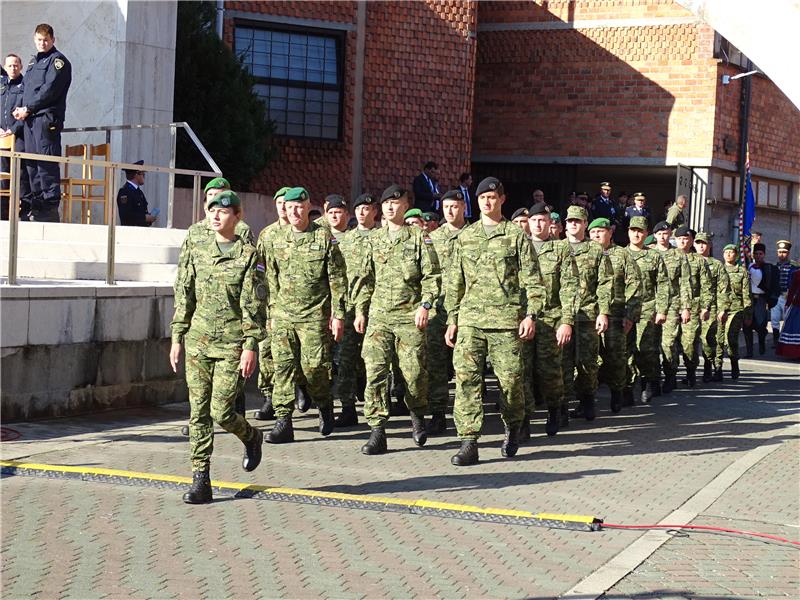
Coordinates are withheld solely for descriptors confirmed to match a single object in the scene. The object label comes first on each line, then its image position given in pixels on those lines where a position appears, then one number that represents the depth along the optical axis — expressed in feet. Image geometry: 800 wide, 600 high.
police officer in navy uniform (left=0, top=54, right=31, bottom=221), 46.03
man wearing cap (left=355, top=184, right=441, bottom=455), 32.86
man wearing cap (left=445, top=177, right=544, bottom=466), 31.86
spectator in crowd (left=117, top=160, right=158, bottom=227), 51.24
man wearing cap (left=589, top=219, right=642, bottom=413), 43.04
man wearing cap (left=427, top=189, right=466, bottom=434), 36.86
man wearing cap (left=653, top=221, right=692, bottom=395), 50.90
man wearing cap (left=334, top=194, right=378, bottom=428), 37.27
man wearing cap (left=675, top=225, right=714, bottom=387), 53.67
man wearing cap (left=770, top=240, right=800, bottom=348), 75.97
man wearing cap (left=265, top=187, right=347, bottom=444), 33.73
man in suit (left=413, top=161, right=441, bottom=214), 72.13
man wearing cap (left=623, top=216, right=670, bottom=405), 48.32
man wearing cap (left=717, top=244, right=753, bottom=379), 58.65
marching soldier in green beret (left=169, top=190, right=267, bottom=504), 26.35
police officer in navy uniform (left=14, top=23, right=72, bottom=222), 44.78
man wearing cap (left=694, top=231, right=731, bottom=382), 55.72
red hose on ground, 24.86
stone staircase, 41.29
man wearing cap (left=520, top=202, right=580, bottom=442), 37.24
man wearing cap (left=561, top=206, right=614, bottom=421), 40.73
